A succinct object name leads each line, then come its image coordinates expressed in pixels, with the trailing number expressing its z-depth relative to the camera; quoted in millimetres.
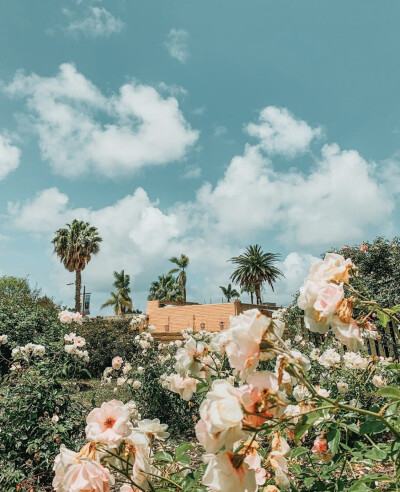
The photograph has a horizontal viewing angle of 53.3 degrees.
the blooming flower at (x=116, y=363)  5121
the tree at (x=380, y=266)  9430
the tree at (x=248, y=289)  33938
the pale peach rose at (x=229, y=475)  627
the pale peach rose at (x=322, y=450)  1529
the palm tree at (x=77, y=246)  25594
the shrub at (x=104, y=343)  12705
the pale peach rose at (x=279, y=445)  1136
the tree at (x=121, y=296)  39688
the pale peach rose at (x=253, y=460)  879
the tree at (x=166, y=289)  42406
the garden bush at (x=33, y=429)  3018
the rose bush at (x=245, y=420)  633
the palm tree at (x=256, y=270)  33406
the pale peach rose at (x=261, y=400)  634
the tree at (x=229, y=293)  43875
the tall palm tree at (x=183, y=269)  42250
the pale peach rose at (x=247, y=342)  661
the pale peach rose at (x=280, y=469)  1056
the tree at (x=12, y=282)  31044
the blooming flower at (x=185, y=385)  1398
